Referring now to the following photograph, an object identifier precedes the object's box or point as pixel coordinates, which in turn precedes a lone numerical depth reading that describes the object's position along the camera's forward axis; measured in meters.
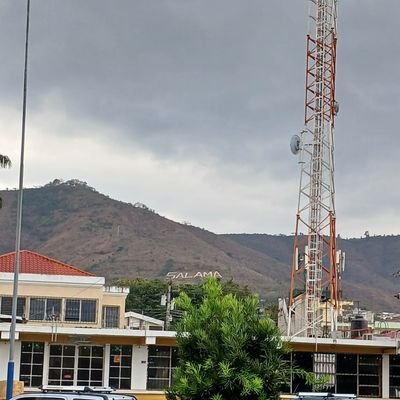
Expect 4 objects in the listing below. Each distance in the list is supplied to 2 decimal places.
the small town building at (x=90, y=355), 38.91
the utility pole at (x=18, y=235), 23.91
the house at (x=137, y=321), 53.84
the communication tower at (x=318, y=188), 47.50
